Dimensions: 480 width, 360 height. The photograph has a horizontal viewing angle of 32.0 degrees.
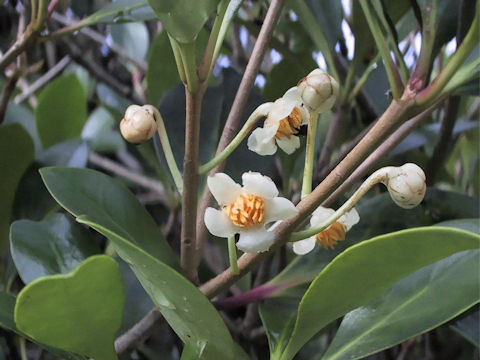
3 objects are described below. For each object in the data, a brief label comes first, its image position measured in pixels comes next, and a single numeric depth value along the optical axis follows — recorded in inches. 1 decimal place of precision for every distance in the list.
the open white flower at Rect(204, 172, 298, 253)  6.2
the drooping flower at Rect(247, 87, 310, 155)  6.5
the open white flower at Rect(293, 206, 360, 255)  6.8
